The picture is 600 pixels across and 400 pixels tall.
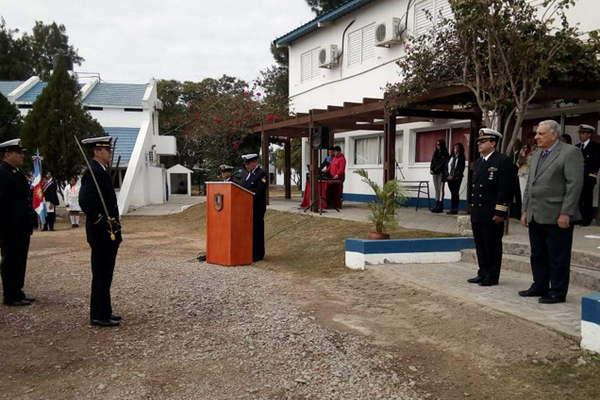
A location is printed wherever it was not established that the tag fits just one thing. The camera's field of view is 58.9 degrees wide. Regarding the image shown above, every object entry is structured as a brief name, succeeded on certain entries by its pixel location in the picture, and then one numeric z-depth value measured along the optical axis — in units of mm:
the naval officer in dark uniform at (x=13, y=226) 6113
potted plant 8156
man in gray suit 5133
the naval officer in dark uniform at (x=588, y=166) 9250
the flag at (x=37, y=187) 14602
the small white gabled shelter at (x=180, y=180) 36469
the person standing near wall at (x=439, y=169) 12664
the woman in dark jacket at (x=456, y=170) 12041
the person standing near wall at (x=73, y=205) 16469
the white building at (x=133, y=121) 23594
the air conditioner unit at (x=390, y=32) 14922
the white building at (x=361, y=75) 14805
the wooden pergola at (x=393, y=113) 9461
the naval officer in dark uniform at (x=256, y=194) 8953
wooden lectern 8578
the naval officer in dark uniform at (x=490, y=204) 6086
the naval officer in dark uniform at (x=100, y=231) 5234
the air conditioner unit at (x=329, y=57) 17906
